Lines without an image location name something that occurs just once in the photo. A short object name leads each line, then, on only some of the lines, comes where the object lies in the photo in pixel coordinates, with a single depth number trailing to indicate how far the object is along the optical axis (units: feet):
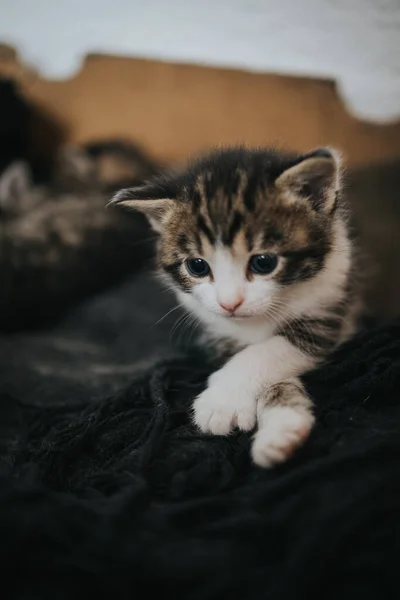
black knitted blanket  0.58
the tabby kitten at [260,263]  0.76
